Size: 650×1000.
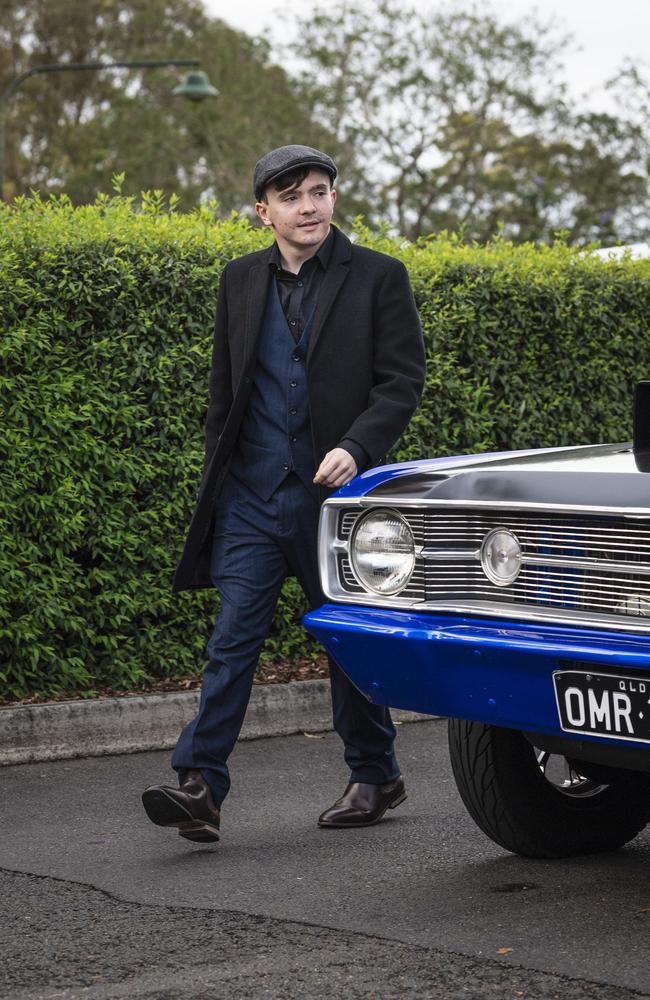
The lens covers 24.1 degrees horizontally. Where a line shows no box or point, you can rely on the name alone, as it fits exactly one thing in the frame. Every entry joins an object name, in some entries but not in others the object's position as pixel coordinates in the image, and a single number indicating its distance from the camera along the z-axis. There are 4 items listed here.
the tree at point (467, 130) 36.81
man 4.52
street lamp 24.64
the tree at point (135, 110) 34.12
